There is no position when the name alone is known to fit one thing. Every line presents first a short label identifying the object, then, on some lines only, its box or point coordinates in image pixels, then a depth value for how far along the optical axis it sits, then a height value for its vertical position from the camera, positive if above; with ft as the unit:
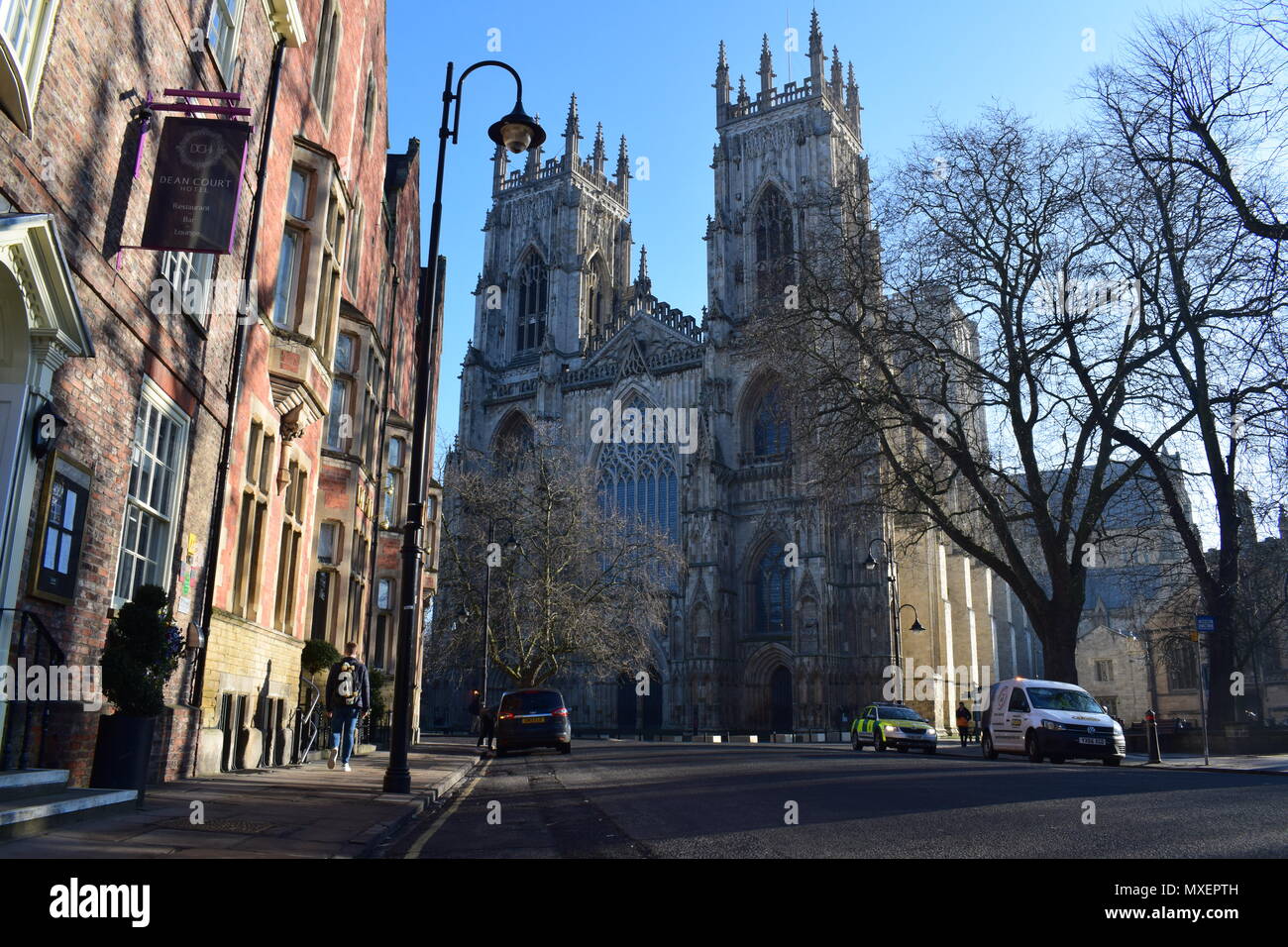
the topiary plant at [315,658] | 60.13 +1.93
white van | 60.23 -1.36
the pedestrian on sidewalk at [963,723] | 121.00 -2.64
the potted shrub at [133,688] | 27.25 -0.02
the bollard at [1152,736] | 66.84 -2.09
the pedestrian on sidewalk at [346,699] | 49.03 -0.41
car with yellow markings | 92.07 -2.78
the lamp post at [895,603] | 160.45 +15.37
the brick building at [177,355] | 25.64 +11.56
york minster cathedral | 163.12 +46.23
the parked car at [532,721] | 81.10 -2.18
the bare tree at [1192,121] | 68.33 +40.47
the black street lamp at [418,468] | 36.88 +8.93
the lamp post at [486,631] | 104.83 +6.66
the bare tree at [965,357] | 75.15 +27.03
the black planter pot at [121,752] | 27.20 -1.73
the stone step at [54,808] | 19.74 -2.65
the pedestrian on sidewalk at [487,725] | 91.22 -2.91
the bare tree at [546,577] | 120.67 +14.89
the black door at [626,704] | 178.70 -1.55
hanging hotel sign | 31.96 +16.02
